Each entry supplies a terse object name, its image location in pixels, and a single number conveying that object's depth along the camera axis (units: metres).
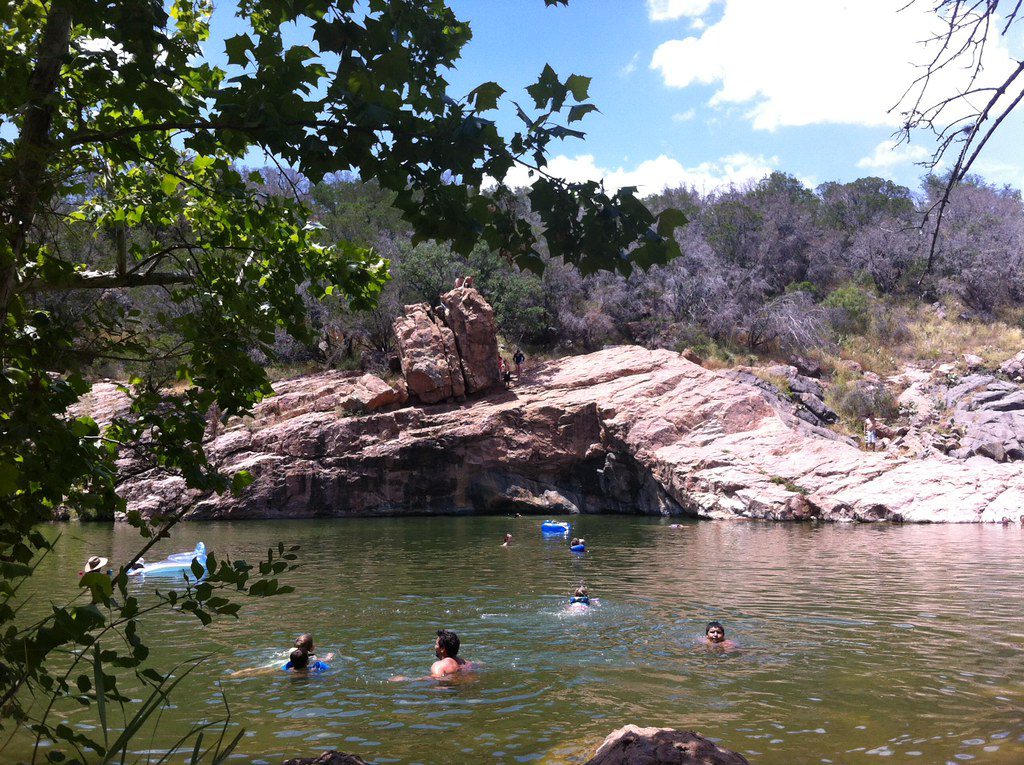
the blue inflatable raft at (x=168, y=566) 19.97
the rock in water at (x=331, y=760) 4.12
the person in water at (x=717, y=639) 11.25
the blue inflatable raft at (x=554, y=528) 27.23
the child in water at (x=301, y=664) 10.37
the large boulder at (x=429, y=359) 37.75
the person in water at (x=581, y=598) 14.41
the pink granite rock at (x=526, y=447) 32.44
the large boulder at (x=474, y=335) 38.31
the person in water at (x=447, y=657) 10.10
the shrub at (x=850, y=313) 49.09
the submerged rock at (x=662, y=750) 4.18
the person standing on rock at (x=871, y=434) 35.72
